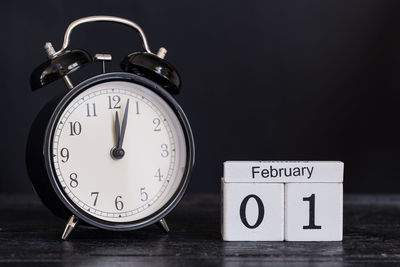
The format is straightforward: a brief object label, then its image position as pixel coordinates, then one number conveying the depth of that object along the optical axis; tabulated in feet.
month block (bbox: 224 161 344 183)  2.81
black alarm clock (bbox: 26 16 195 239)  2.81
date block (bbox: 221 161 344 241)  2.81
